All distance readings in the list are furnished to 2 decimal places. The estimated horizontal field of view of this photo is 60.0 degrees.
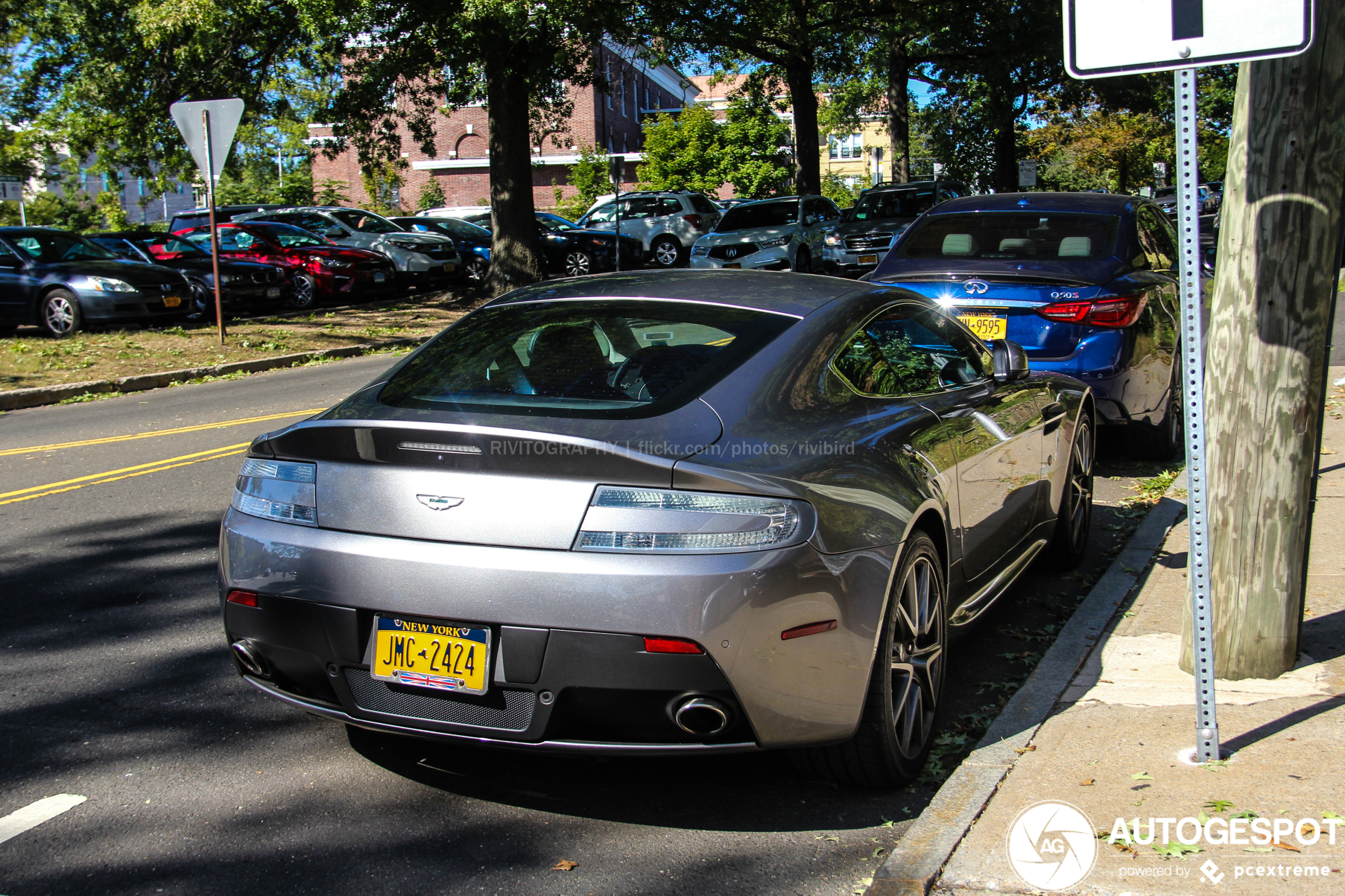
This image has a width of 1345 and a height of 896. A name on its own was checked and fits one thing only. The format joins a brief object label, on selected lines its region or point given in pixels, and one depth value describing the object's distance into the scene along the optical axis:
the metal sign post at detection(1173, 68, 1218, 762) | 3.17
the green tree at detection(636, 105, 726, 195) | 50.66
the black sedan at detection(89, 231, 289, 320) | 18.59
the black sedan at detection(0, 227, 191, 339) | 15.55
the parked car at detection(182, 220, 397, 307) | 20.84
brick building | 55.81
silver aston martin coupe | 2.93
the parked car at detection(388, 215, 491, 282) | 25.94
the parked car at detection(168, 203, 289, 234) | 25.02
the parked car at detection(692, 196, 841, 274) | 23.34
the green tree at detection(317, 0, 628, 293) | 17.47
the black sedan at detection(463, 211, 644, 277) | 26.69
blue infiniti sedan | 7.31
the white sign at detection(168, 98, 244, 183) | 14.02
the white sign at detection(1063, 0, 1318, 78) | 3.07
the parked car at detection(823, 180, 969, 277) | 22.70
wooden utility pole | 3.63
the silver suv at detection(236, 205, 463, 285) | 23.58
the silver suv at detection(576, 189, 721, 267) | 29.23
